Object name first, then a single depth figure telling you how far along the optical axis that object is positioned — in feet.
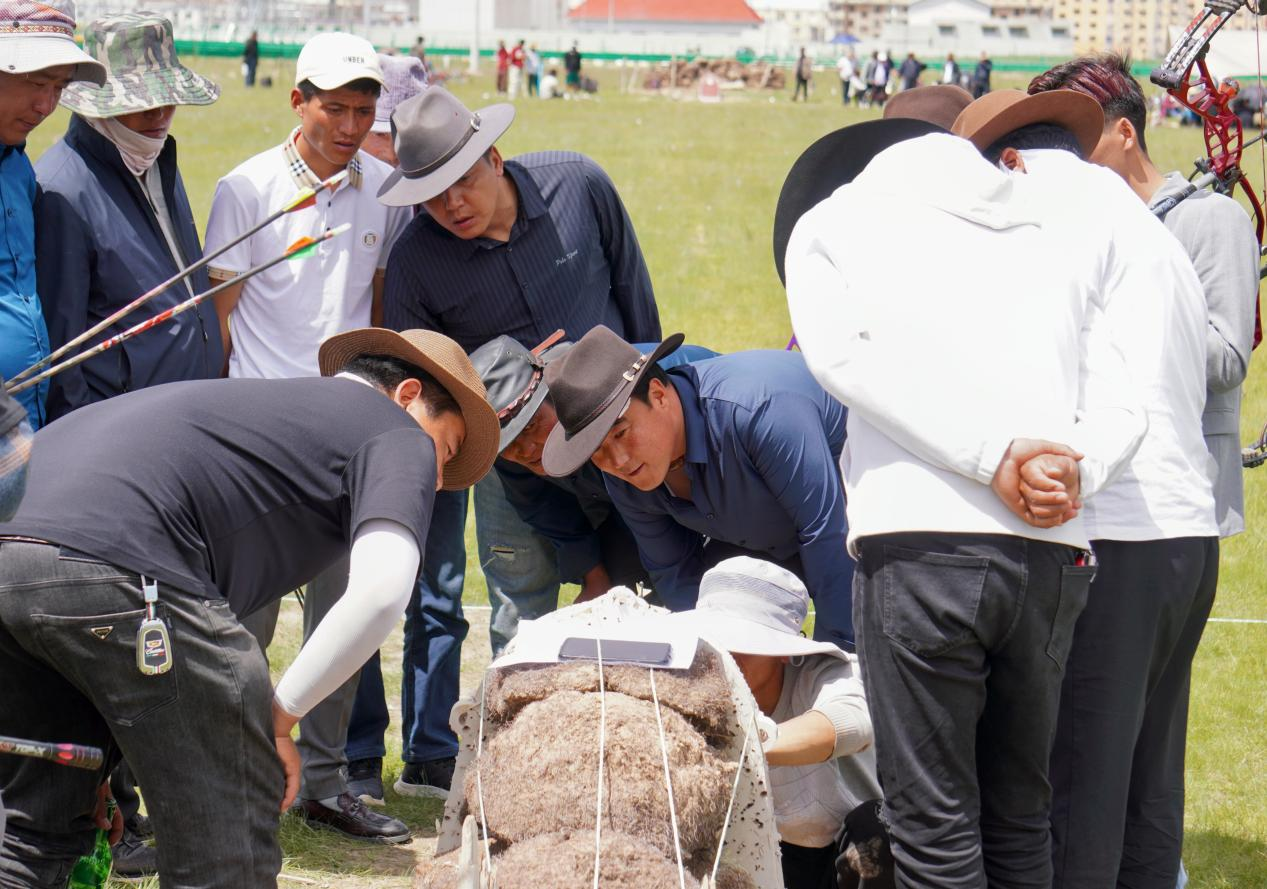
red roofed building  372.99
